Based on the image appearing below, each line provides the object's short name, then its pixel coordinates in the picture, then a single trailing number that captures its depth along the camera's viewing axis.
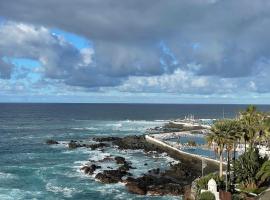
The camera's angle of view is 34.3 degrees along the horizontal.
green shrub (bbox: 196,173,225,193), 52.17
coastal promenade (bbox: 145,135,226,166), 82.28
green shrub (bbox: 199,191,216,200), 47.28
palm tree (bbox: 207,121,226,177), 52.81
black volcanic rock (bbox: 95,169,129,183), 70.50
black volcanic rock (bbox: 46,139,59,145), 121.38
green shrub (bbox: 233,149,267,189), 54.74
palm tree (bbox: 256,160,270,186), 52.89
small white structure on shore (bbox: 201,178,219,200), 47.97
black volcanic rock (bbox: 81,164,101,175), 77.25
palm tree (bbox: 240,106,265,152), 61.97
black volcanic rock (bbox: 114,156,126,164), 87.66
